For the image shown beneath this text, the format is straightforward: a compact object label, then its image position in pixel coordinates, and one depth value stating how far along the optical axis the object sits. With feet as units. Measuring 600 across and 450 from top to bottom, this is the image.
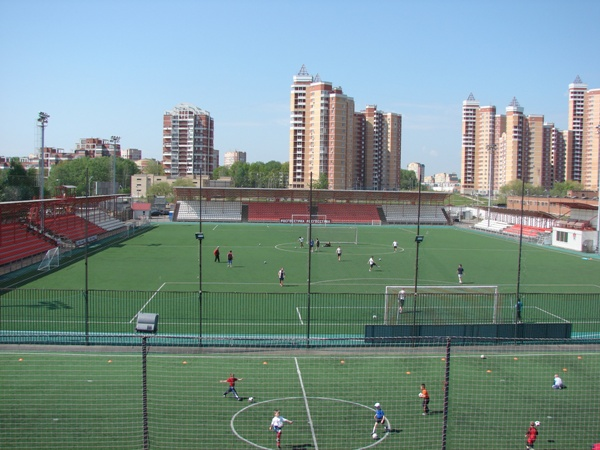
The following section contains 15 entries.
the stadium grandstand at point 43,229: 126.31
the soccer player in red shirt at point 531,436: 42.37
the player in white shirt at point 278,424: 42.32
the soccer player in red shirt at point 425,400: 49.41
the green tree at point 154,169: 515.91
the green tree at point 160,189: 379.96
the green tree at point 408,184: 570.95
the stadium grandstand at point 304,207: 276.41
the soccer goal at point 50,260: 120.67
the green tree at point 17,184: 217.56
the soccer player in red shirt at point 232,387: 52.08
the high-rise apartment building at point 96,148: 562.25
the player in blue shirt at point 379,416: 44.80
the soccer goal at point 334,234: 192.13
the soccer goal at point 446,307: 77.15
